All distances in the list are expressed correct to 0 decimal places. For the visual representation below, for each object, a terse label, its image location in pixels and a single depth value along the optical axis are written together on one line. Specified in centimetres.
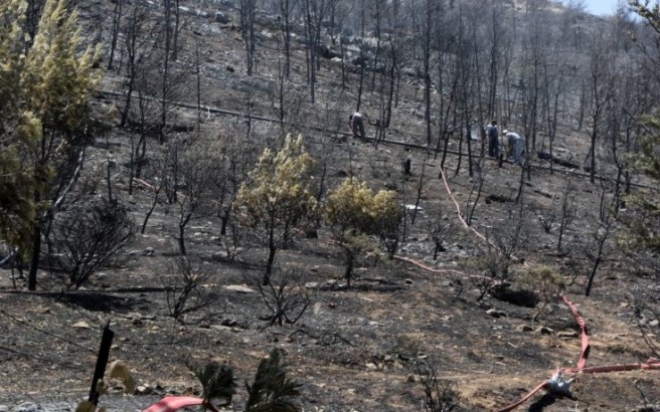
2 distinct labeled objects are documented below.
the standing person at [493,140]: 4334
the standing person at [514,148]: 4419
